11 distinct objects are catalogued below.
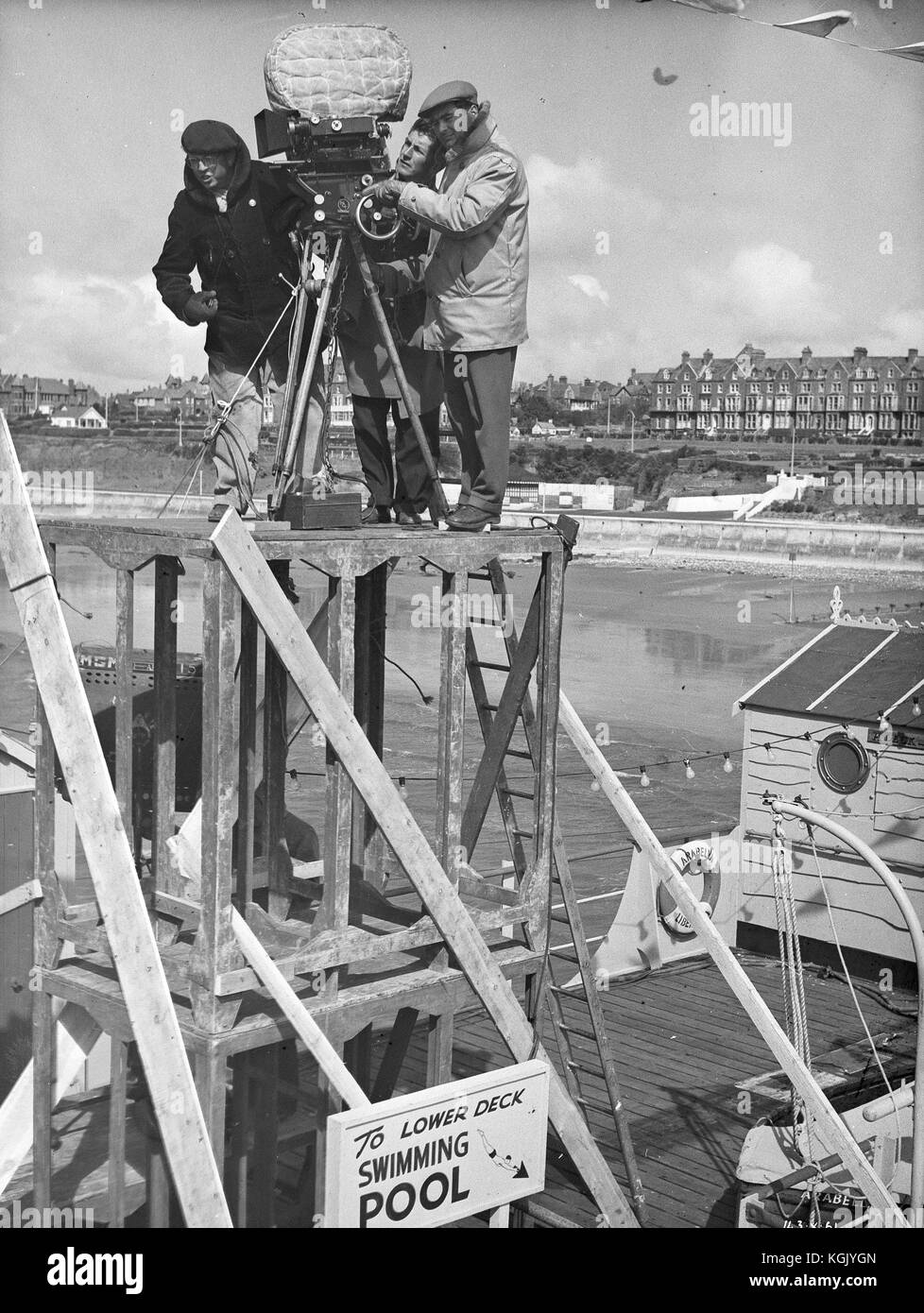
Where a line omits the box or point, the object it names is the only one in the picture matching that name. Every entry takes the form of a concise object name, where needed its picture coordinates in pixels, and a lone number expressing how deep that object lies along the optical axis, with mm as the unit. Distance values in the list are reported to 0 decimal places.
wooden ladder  9211
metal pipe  10336
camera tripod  8695
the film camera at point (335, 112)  8602
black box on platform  8367
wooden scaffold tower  6957
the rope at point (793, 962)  10672
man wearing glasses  9078
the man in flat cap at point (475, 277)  8570
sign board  7316
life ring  18172
